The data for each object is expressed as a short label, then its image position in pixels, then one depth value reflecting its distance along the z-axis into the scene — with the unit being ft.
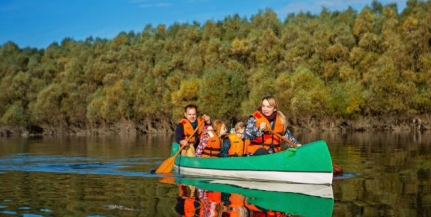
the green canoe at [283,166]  47.55
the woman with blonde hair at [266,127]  50.08
